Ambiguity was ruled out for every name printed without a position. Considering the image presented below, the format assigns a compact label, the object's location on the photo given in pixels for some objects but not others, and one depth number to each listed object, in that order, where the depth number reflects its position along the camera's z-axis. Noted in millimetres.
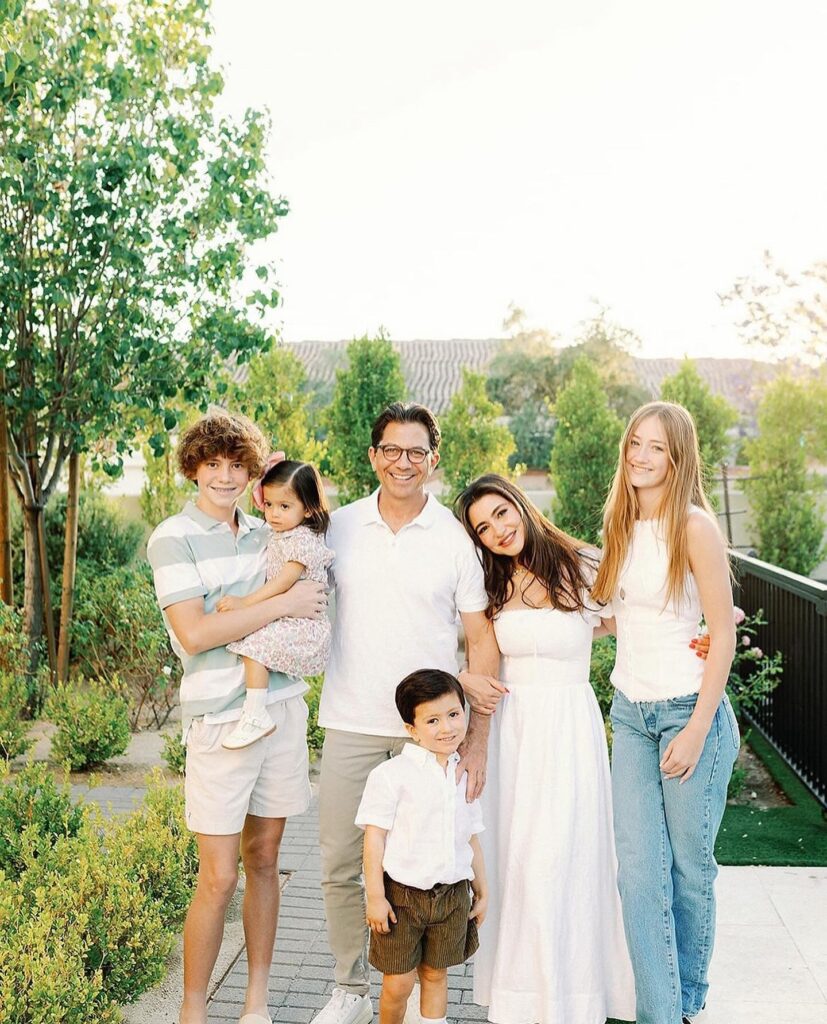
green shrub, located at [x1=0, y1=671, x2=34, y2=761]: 5789
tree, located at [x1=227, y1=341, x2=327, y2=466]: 10211
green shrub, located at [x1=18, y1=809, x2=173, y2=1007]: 3139
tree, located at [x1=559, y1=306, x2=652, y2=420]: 27422
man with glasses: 3104
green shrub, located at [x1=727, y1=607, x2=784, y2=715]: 6465
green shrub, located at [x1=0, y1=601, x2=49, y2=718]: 6418
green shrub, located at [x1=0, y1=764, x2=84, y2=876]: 4141
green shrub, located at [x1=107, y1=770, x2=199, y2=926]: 3648
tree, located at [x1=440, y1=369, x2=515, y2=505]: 11133
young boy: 2826
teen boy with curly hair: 2891
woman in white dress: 3080
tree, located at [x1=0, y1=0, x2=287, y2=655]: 6438
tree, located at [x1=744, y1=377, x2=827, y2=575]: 11727
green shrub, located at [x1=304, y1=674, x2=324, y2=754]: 6453
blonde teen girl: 2973
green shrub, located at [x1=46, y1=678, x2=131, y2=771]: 6145
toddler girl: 2908
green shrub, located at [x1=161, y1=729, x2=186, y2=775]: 5852
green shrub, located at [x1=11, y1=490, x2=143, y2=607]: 9492
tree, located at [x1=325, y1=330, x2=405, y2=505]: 10789
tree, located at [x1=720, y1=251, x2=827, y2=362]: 30031
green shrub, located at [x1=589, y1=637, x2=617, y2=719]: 6438
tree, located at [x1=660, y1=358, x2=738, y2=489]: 11242
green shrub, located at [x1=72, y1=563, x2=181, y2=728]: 7629
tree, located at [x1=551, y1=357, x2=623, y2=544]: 10695
